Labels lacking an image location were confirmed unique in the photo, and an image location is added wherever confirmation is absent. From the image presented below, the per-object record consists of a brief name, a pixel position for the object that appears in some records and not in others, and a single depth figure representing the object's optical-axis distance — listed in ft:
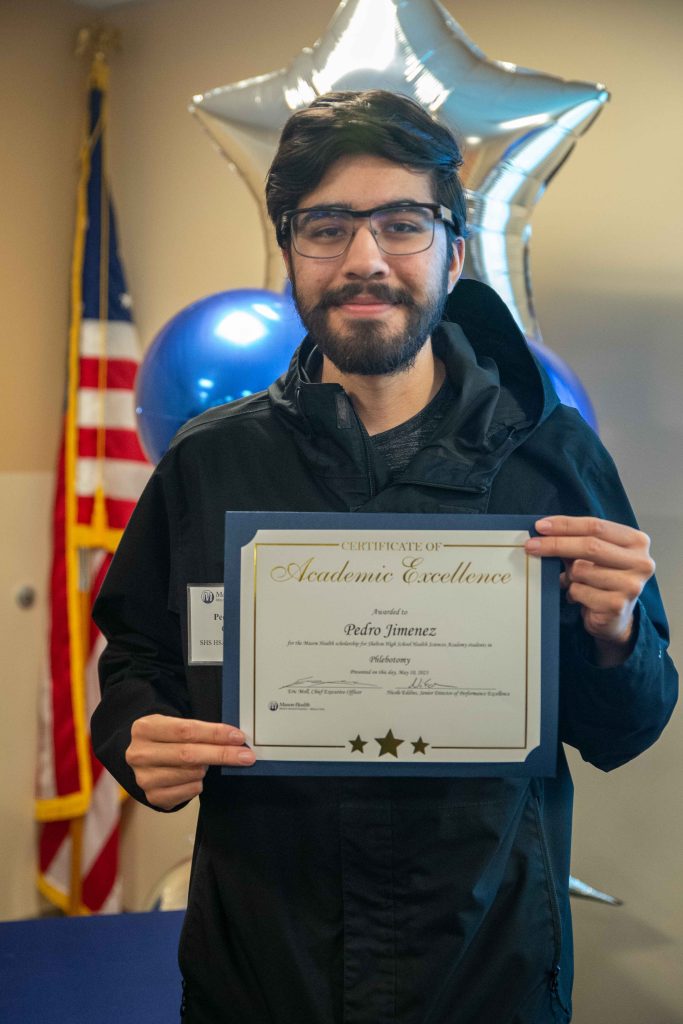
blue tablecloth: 4.64
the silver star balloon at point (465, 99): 5.95
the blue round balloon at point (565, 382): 5.97
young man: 3.20
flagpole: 9.11
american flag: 9.11
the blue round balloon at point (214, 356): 5.95
